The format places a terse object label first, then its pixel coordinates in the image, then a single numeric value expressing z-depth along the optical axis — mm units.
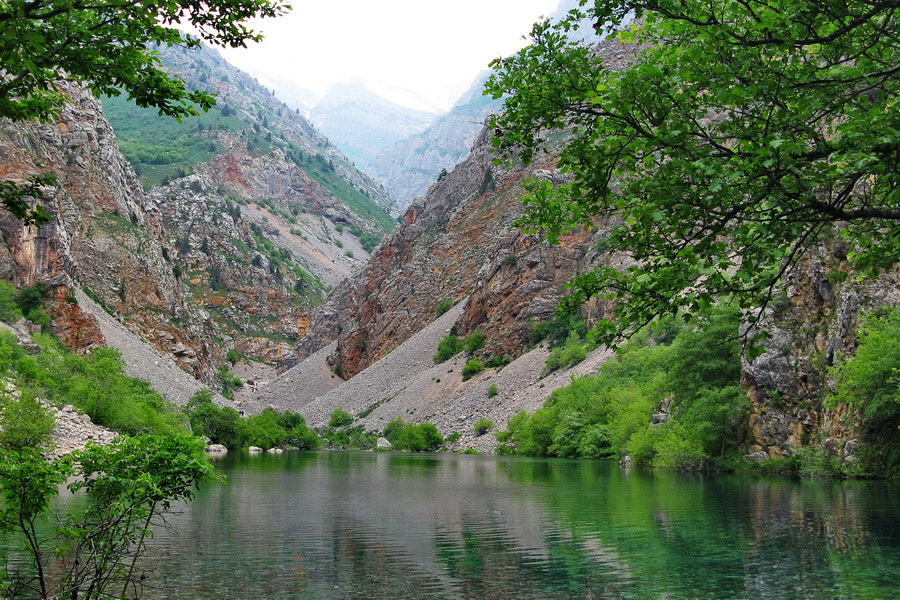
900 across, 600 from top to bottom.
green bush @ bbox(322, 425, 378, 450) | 102562
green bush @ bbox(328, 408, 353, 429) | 117000
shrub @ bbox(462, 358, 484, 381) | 109562
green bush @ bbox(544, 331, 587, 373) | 91312
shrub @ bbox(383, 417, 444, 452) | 93438
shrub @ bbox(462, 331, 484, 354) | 114375
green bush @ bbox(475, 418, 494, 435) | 93375
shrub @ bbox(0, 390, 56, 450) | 38969
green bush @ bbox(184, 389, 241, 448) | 84688
